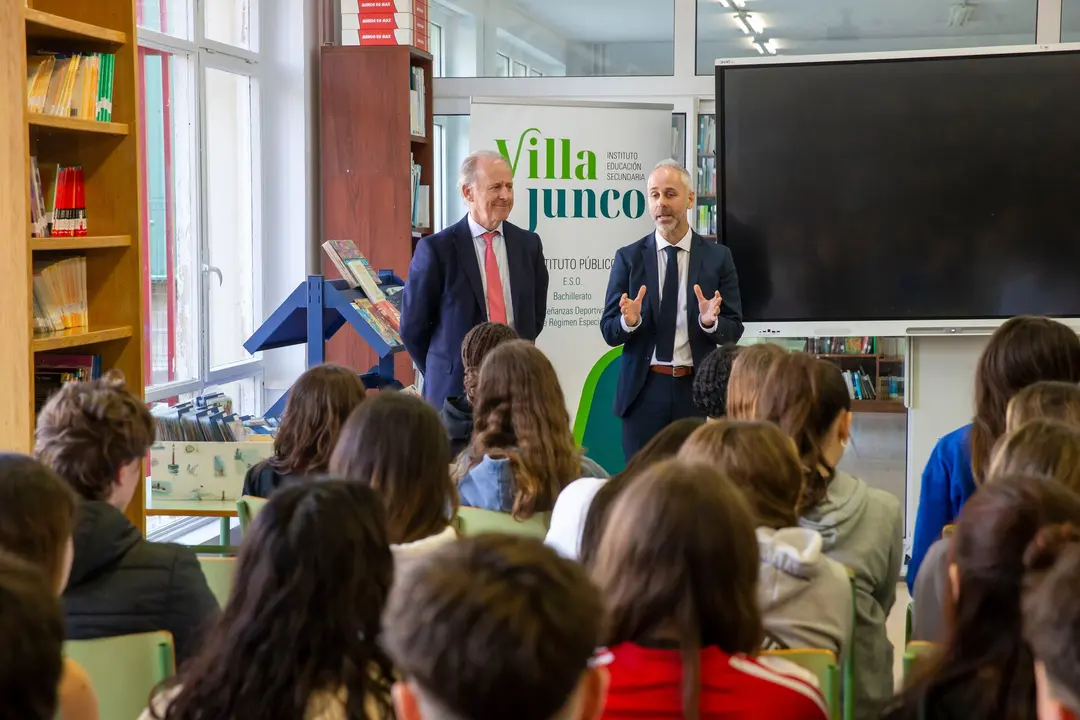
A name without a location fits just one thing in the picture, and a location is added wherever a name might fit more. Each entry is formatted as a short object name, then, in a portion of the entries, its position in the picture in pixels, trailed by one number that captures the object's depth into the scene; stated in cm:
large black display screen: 478
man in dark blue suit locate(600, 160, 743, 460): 430
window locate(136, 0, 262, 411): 530
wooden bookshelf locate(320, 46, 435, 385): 636
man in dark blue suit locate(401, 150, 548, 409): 426
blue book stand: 480
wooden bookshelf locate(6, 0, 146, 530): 360
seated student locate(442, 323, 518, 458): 335
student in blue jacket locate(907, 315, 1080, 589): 278
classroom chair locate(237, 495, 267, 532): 262
